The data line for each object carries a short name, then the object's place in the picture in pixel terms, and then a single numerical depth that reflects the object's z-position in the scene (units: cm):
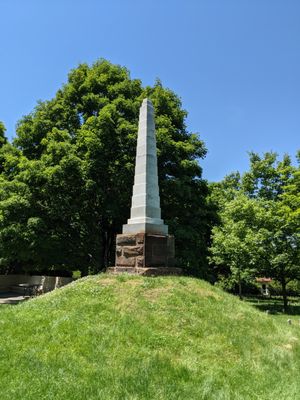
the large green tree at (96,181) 1670
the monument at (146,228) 987
